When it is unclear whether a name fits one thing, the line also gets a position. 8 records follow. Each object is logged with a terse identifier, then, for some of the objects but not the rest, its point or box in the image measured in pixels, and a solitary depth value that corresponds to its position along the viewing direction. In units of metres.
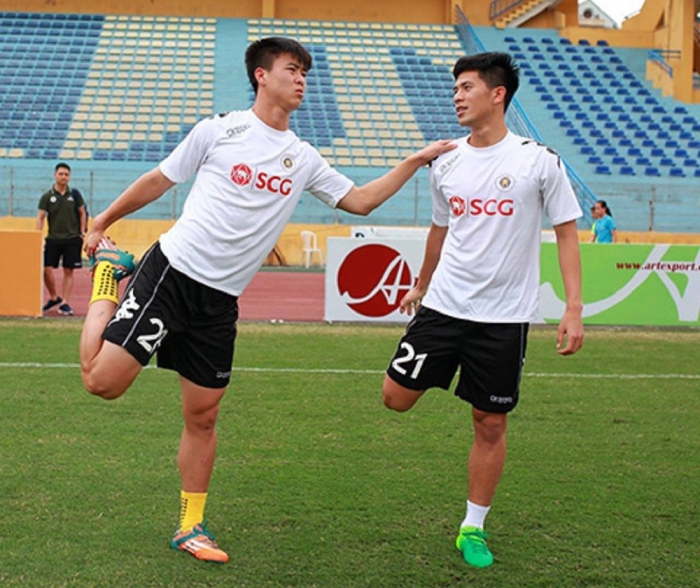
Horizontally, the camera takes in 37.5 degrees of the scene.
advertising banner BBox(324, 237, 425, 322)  12.78
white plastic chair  25.91
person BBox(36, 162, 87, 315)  13.42
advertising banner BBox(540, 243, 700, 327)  13.28
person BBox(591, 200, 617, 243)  17.41
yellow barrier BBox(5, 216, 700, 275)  25.24
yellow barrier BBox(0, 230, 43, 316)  12.91
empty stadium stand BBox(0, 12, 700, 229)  28.75
